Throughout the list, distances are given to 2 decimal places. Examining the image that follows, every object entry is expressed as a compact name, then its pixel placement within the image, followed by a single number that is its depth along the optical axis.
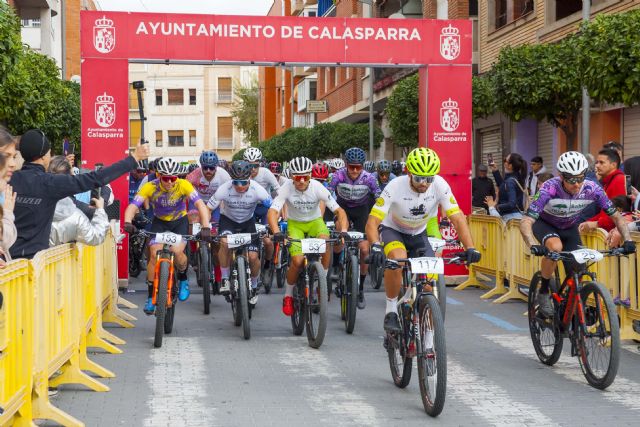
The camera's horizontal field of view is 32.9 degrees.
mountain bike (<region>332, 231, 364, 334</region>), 11.20
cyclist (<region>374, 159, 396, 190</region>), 16.88
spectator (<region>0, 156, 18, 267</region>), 6.65
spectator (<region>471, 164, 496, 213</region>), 19.64
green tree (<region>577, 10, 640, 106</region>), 14.63
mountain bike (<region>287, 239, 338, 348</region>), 10.10
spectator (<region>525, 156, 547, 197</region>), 17.16
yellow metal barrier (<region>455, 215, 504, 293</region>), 14.94
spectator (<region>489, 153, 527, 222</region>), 15.92
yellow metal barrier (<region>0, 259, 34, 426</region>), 5.79
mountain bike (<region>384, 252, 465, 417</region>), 7.03
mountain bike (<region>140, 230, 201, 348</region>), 10.20
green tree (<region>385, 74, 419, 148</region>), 26.34
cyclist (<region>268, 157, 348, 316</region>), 11.70
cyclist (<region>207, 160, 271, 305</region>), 12.09
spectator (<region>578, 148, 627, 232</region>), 11.34
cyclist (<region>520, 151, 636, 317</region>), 8.87
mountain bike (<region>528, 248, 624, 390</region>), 7.93
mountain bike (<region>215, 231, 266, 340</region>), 10.73
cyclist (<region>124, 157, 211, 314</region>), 11.55
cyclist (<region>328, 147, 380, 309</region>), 14.05
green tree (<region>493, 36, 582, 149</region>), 20.72
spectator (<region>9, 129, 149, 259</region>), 7.33
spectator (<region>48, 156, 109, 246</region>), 8.22
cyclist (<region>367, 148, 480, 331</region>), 8.55
